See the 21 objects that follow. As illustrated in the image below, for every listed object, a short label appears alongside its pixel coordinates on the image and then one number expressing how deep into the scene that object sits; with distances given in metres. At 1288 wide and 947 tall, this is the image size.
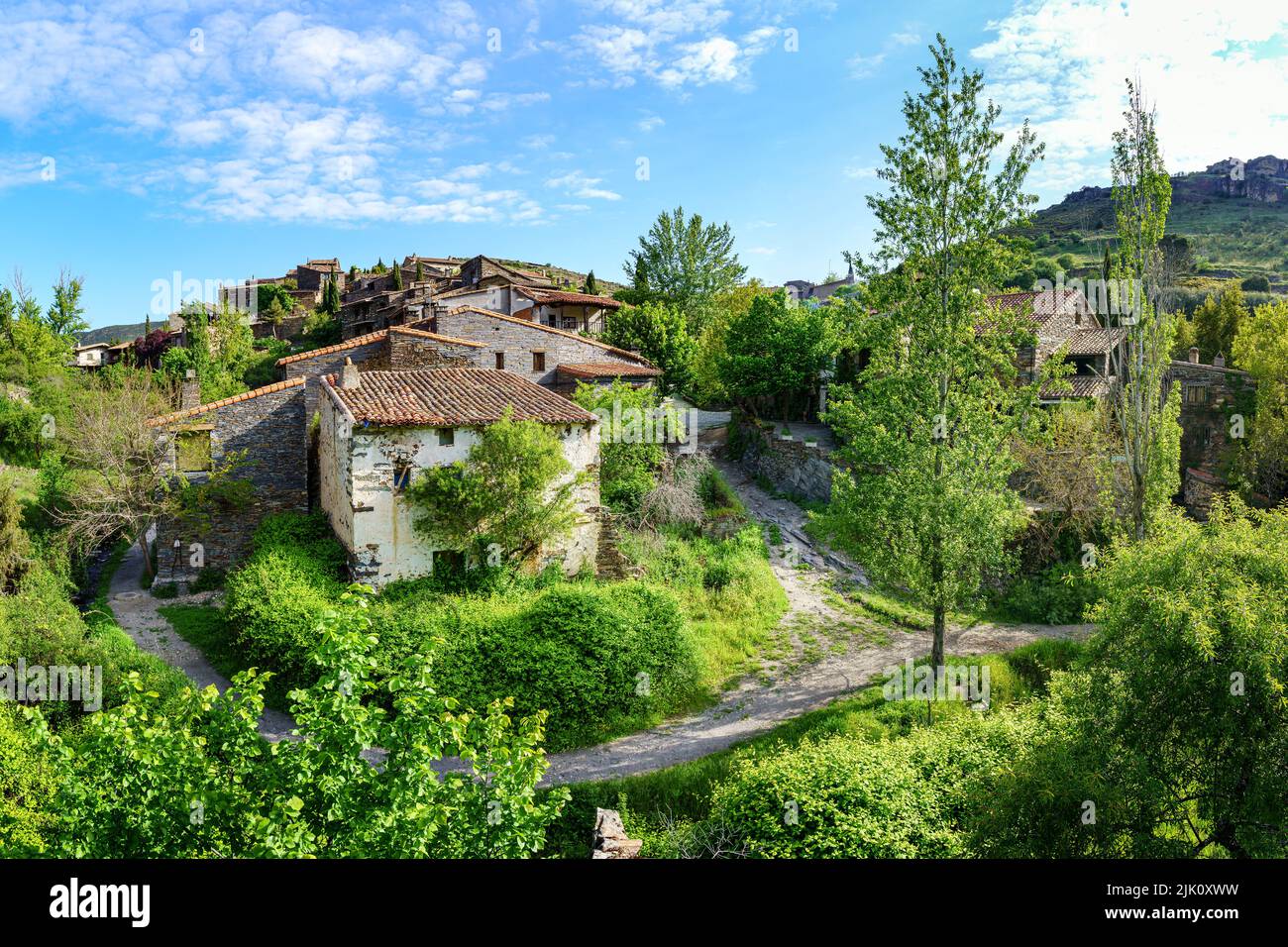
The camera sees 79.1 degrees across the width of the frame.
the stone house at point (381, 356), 25.62
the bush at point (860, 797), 10.54
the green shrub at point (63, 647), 16.08
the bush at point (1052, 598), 23.48
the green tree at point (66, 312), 47.12
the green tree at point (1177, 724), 8.52
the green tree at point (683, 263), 53.88
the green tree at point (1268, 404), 26.73
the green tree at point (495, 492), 20.00
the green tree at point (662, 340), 38.16
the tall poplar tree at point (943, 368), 17.36
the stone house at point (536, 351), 30.03
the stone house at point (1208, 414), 29.48
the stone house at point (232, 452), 23.59
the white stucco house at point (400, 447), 19.67
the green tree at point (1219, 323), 40.38
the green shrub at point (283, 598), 17.58
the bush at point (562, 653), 16.98
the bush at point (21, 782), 11.53
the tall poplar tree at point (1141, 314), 18.38
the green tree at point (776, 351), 35.91
